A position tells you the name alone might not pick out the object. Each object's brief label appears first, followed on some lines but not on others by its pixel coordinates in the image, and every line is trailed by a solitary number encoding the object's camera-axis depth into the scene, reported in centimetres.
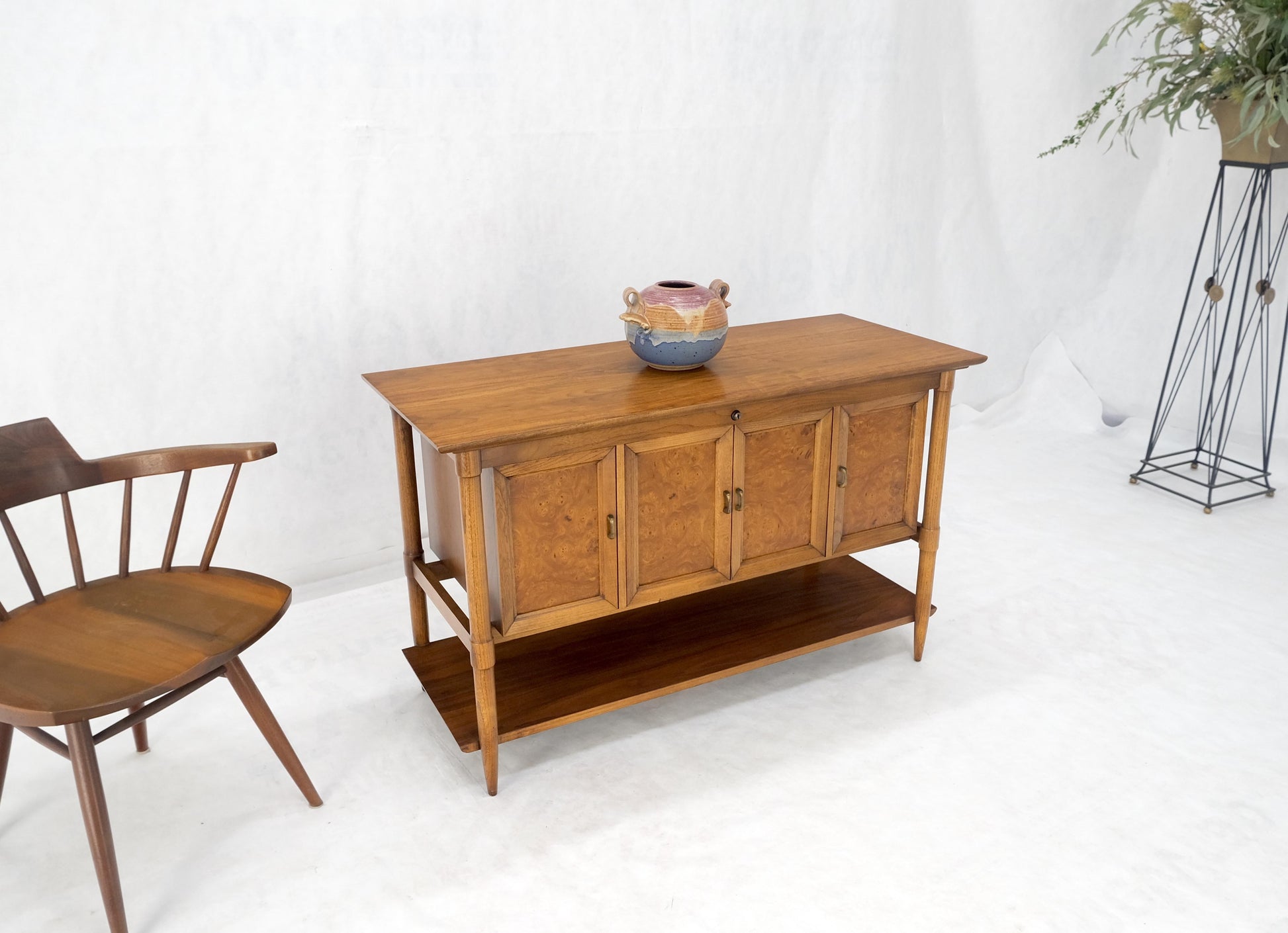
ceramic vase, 228
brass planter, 328
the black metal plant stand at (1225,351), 367
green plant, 299
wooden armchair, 177
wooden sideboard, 209
